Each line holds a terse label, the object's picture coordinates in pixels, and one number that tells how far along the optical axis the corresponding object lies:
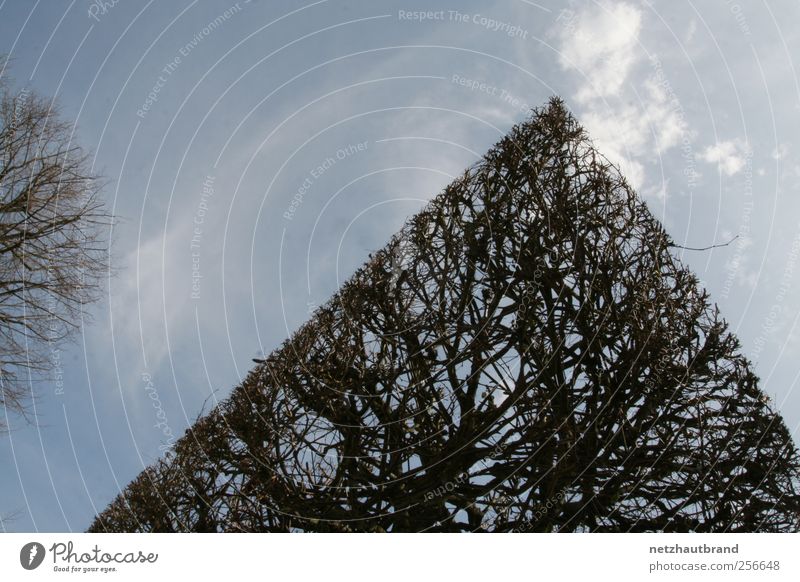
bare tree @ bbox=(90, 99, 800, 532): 6.02
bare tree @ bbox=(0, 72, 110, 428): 9.50
